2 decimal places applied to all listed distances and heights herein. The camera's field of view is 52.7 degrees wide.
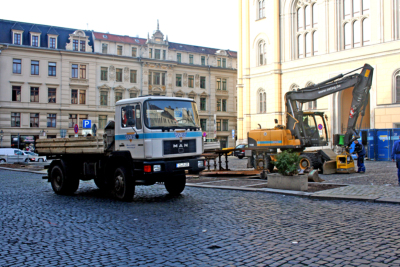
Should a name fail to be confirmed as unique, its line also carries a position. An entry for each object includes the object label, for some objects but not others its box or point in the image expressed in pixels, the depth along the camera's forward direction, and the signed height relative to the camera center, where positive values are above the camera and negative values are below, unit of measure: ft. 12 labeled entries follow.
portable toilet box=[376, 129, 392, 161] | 101.75 -1.54
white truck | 35.14 -0.61
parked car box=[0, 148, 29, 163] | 130.00 -4.83
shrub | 40.42 -2.39
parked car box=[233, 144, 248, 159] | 132.80 -5.26
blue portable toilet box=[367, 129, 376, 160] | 104.85 -1.56
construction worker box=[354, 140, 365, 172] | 63.15 -2.50
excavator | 65.16 +0.96
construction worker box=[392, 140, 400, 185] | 44.91 -1.65
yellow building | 119.03 +29.01
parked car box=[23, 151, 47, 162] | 140.70 -5.81
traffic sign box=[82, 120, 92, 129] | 106.39 +4.45
